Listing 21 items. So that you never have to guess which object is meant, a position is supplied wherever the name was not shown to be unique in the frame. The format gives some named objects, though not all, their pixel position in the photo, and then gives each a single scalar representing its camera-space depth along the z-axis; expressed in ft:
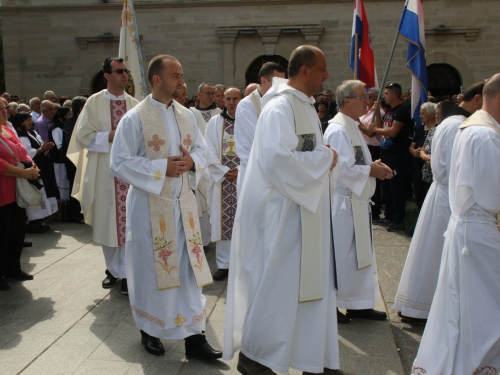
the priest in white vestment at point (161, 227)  12.84
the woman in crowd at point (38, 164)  25.62
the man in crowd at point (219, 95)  26.71
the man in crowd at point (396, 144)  27.48
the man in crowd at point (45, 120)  32.04
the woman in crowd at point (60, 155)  30.27
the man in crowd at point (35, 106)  36.72
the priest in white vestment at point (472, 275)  10.46
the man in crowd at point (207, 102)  24.04
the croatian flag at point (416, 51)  24.64
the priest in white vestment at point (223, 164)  20.35
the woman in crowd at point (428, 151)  20.67
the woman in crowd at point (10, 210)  18.24
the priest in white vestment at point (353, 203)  14.69
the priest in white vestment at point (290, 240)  10.77
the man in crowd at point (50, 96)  36.16
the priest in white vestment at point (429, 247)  14.89
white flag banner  23.70
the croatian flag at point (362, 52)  27.91
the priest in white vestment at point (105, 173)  17.74
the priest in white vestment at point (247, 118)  18.31
